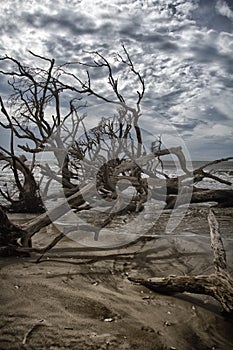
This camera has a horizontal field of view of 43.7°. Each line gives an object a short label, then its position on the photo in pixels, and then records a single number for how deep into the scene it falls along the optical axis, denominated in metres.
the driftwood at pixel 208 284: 2.48
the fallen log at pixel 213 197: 8.45
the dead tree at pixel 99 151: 7.79
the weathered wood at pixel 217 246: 2.93
